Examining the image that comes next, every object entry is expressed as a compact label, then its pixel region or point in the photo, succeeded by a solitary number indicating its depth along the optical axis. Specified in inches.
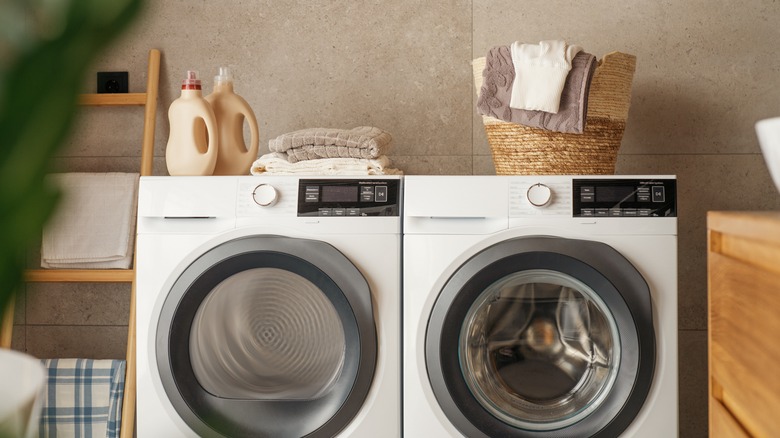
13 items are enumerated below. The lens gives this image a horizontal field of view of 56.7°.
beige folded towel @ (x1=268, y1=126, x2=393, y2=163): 77.2
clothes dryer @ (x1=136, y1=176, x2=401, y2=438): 68.4
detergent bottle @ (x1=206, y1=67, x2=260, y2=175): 80.6
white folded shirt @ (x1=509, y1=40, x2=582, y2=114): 70.8
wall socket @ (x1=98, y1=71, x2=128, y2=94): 100.7
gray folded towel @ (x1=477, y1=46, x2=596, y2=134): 71.3
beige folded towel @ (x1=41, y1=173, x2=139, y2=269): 94.3
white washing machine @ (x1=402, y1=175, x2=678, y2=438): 66.4
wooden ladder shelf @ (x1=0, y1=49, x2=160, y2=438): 89.9
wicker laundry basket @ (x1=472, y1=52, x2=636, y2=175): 74.6
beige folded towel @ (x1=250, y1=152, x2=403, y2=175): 76.4
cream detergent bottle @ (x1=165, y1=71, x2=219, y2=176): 76.7
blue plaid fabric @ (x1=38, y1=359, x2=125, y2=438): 91.1
